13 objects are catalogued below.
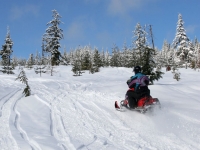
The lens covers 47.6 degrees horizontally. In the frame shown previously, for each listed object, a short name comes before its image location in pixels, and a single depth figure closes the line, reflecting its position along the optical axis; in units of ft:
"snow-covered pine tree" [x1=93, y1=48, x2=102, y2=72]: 166.59
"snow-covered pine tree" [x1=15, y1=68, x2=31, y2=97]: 37.19
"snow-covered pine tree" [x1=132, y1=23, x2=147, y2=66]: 158.99
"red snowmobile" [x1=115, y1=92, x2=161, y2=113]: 25.27
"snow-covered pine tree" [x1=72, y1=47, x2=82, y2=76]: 104.12
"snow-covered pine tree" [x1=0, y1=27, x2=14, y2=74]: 164.76
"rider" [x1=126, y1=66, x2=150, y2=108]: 26.12
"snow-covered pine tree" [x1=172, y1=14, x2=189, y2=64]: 154.51
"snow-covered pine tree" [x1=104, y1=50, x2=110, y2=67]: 247.56
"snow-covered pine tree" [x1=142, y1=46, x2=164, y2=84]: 47.32
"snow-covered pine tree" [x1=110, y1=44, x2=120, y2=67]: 215.90
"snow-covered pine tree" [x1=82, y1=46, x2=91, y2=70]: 157.06
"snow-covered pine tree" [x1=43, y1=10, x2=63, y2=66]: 140.36
